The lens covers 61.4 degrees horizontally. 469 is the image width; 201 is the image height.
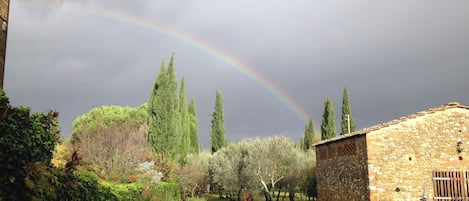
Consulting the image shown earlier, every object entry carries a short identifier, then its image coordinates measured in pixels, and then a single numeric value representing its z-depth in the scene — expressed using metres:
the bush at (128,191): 13.04
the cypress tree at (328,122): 39.38
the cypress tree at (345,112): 38.84
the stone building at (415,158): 15.12
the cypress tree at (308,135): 46.50
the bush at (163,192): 18.40
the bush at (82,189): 6.43
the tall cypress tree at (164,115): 30.17
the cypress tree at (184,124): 37.03
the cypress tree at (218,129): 42.25
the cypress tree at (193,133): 44.72
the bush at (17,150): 4.85
